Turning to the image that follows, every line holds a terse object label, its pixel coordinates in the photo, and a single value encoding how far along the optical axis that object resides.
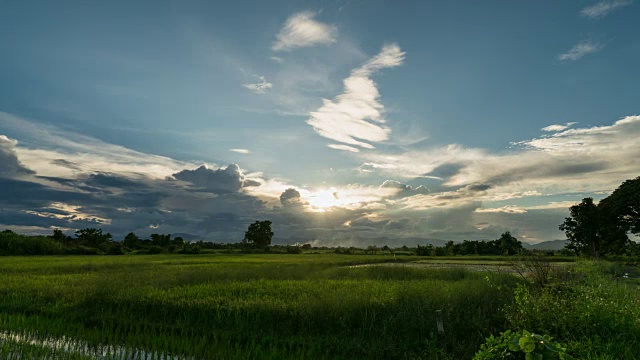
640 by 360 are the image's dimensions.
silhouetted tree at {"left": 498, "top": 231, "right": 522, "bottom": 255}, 55.24
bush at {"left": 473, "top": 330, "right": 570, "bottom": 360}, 4.86
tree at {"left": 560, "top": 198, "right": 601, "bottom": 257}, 48.00
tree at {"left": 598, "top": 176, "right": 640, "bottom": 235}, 37.31
